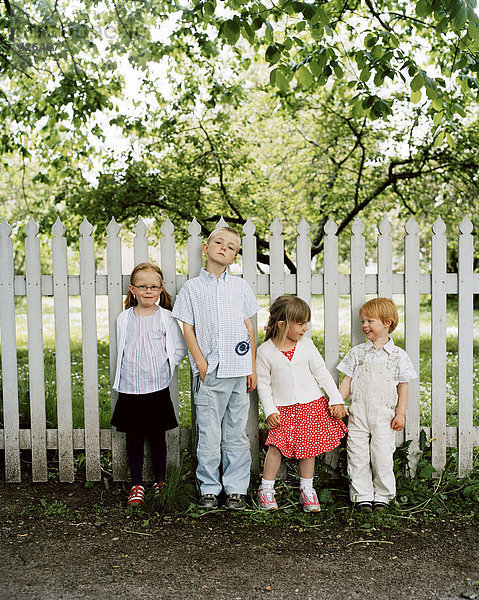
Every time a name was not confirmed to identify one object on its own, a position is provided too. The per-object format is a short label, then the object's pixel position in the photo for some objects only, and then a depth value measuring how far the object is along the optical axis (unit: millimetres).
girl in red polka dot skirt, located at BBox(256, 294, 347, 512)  3906
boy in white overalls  3908
